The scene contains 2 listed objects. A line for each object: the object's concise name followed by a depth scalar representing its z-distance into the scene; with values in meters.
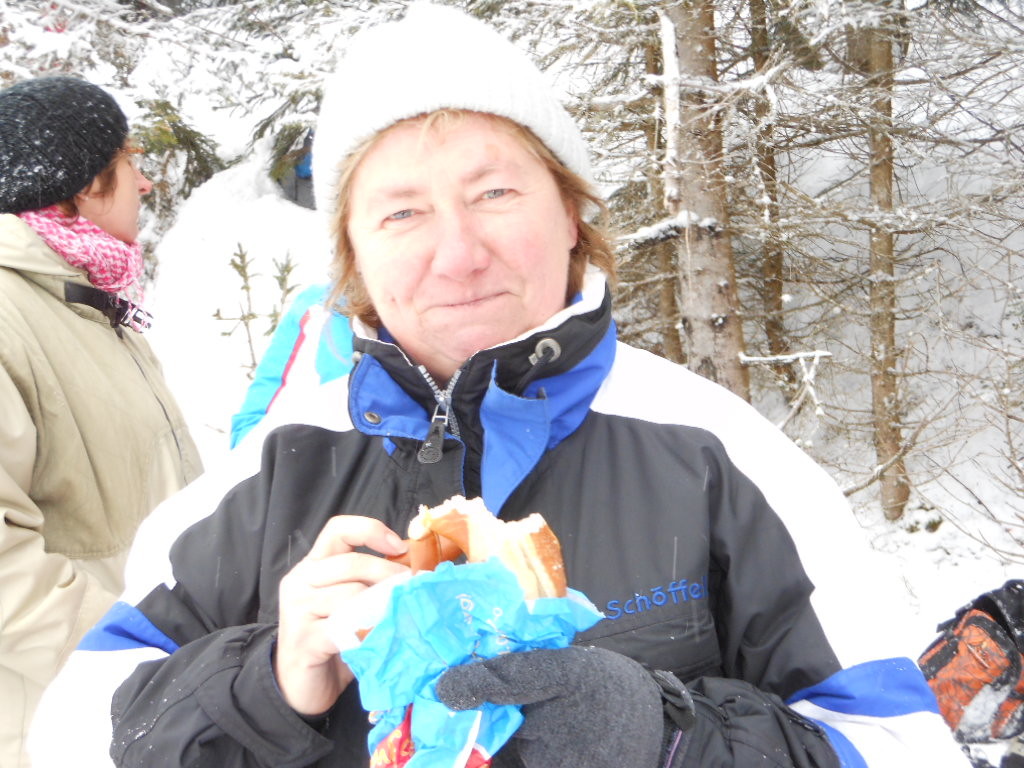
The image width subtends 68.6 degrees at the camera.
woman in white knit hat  1.10
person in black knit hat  1.99
